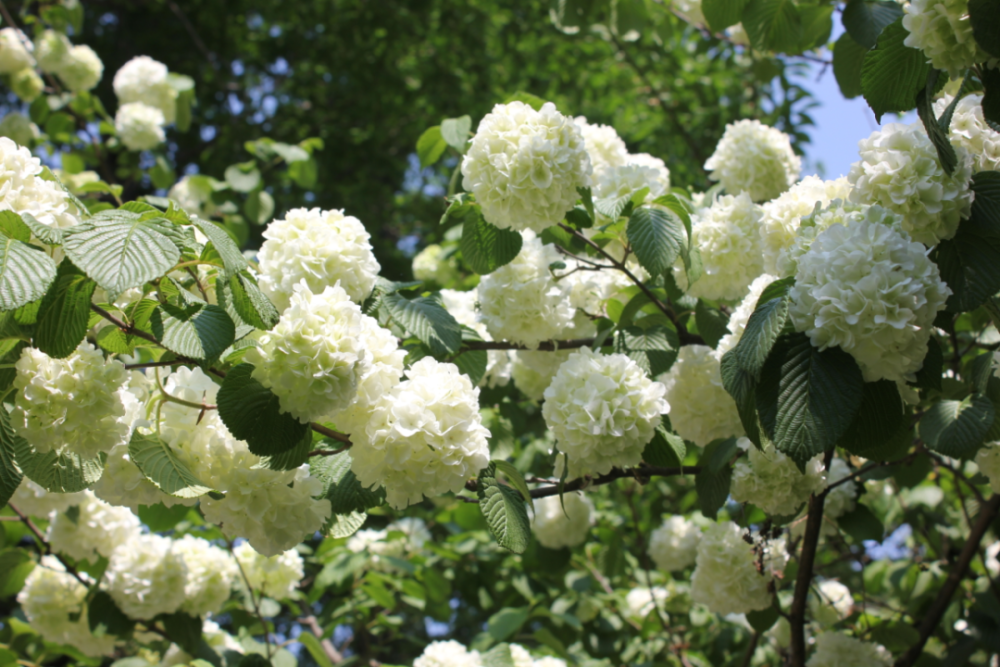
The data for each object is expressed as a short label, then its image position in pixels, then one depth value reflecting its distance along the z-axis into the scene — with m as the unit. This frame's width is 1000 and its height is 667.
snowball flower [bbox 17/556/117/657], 1.34
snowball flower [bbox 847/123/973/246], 0.87
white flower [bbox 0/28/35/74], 2.26
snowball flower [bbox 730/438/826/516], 1.04
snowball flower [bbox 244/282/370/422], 0.83
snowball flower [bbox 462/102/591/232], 0.99
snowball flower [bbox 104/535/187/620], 1.22
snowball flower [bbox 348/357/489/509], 0.86
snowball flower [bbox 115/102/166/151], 2.20
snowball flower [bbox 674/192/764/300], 1.08
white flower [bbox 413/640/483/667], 1.17
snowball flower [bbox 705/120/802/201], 1.21
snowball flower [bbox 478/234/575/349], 1.09
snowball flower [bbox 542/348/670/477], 0.96
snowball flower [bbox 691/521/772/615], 1.17
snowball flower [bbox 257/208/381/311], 0.94
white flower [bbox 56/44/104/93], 2.25
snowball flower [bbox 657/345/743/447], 1.06
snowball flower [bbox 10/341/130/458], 0.85
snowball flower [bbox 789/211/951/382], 0.82
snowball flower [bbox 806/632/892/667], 1.18
